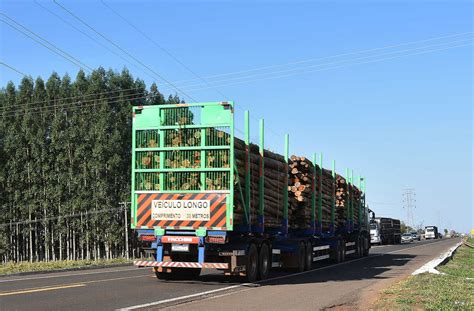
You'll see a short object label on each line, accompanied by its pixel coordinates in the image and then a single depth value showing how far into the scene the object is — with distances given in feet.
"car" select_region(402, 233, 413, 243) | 264.19
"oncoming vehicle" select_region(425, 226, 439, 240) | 330.67
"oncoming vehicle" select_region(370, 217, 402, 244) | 171.53
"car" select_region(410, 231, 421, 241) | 279.20
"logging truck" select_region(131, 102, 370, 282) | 44.60
